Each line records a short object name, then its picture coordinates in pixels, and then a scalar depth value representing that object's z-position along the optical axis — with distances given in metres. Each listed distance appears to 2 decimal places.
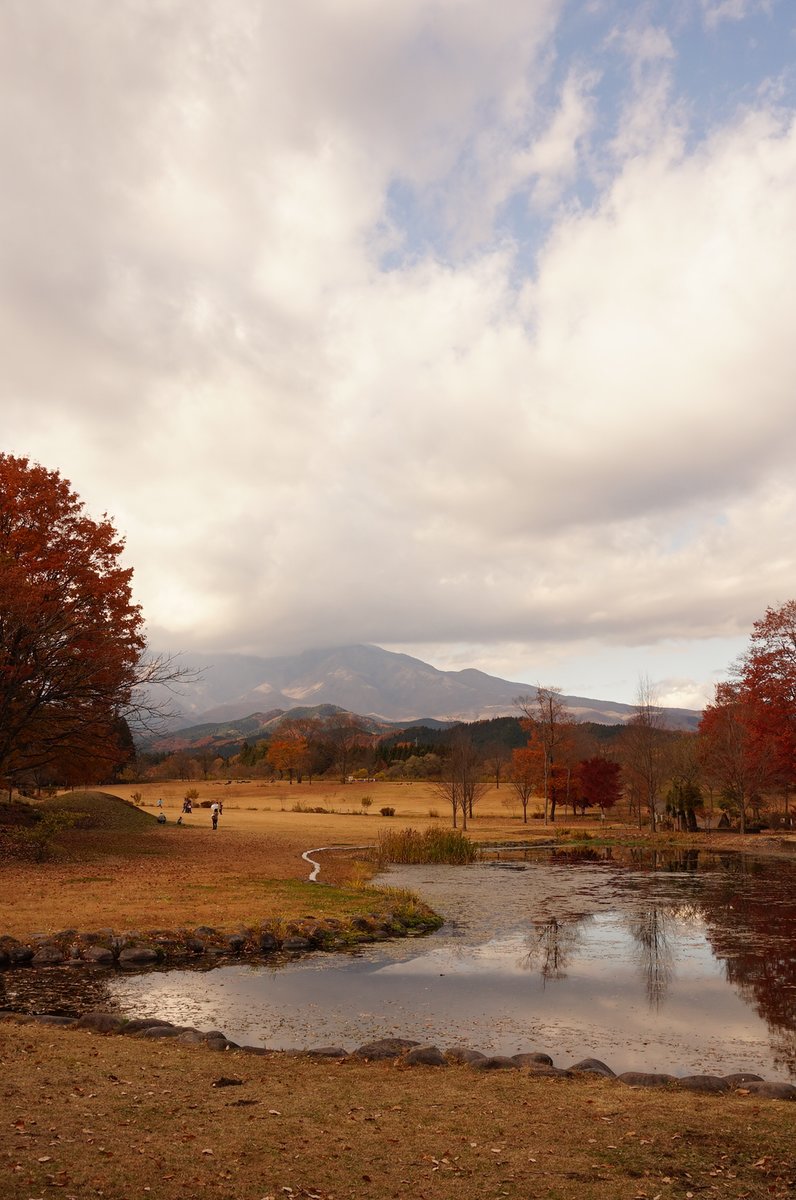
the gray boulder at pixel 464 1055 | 10.32
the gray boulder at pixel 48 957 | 15.75
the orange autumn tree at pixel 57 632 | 28.89
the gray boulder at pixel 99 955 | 16.20
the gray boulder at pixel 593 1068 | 10.00
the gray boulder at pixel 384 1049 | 10.48
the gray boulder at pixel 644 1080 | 9.48
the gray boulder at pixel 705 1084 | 9.30
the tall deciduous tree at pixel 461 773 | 62.06
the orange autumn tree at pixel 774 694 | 48.91
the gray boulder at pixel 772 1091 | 9.09
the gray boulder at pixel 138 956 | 16.53
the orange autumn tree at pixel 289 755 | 117.31
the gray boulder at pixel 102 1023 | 11.15
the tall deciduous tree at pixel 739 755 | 50.06
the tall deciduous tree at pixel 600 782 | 71.81
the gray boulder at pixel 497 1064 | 10.02
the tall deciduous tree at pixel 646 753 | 58.26
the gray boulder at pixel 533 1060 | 10.20
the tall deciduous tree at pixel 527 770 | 70.75
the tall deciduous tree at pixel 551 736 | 67.44
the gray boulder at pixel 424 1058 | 10.11
